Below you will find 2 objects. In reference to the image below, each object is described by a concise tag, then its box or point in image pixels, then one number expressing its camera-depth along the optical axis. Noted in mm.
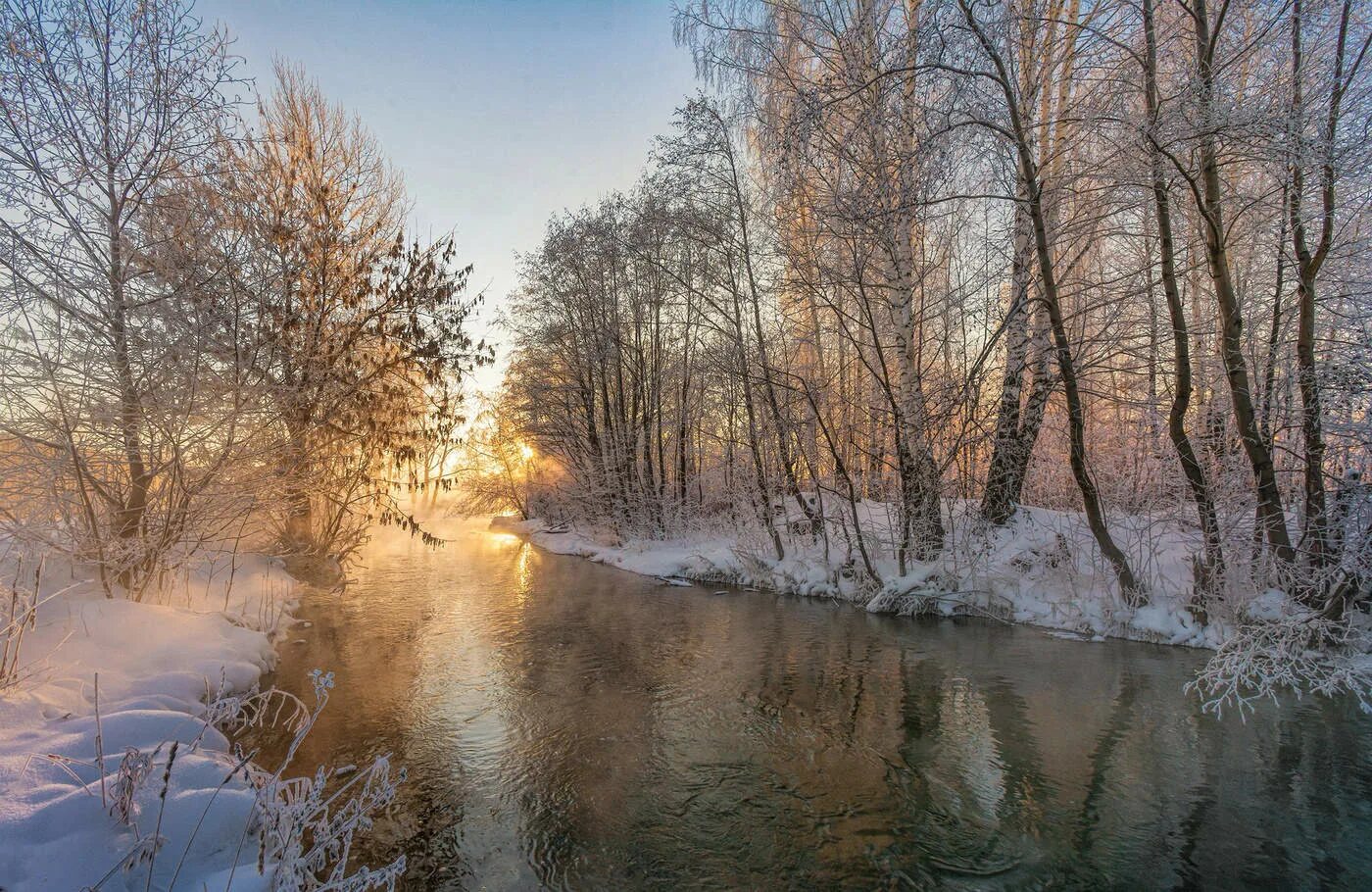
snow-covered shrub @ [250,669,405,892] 2822
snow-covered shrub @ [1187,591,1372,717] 5785
